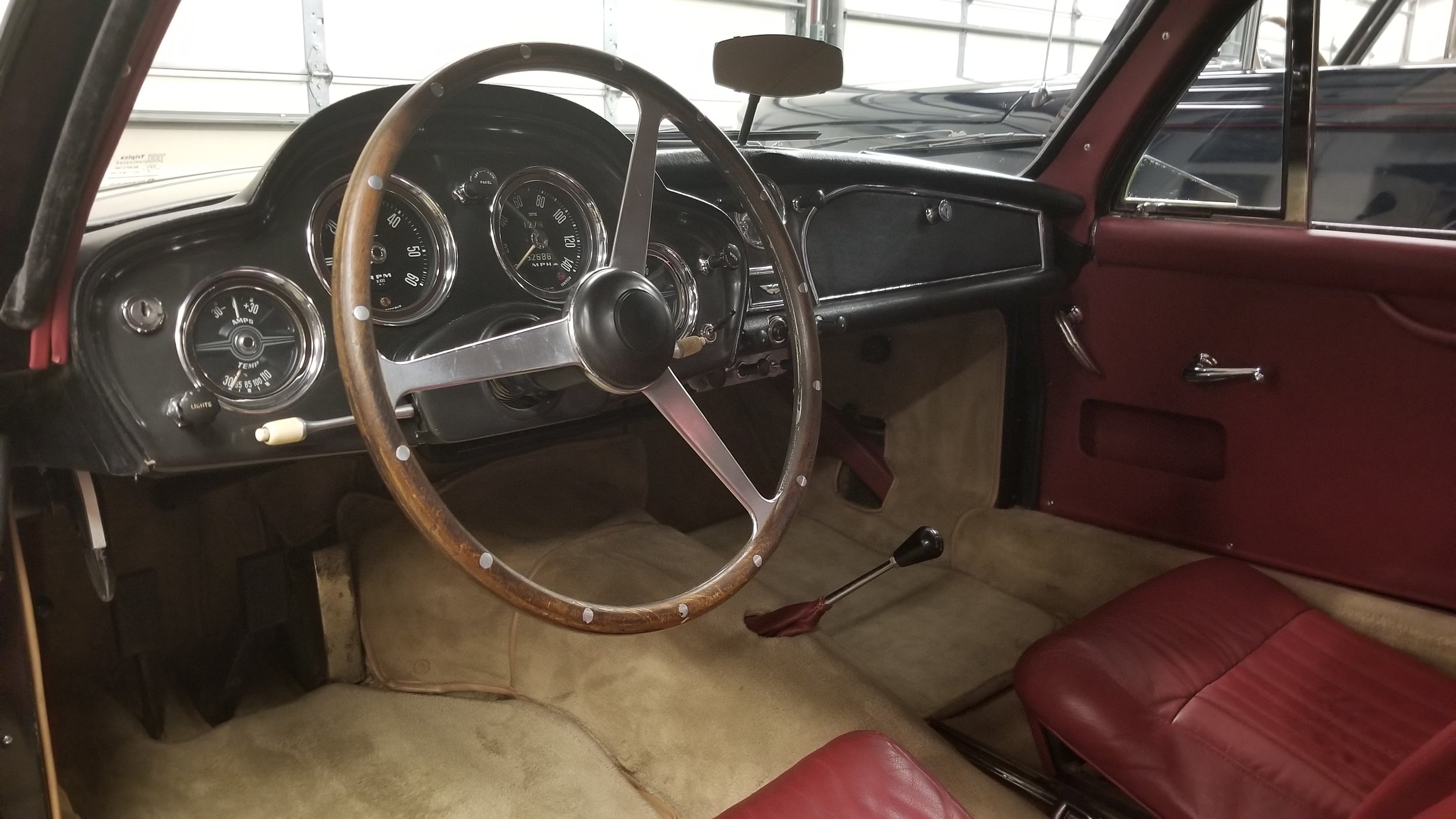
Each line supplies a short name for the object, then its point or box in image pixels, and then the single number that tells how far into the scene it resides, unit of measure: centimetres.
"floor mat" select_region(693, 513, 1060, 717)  200
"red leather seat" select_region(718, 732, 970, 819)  107
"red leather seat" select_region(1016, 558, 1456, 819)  118
